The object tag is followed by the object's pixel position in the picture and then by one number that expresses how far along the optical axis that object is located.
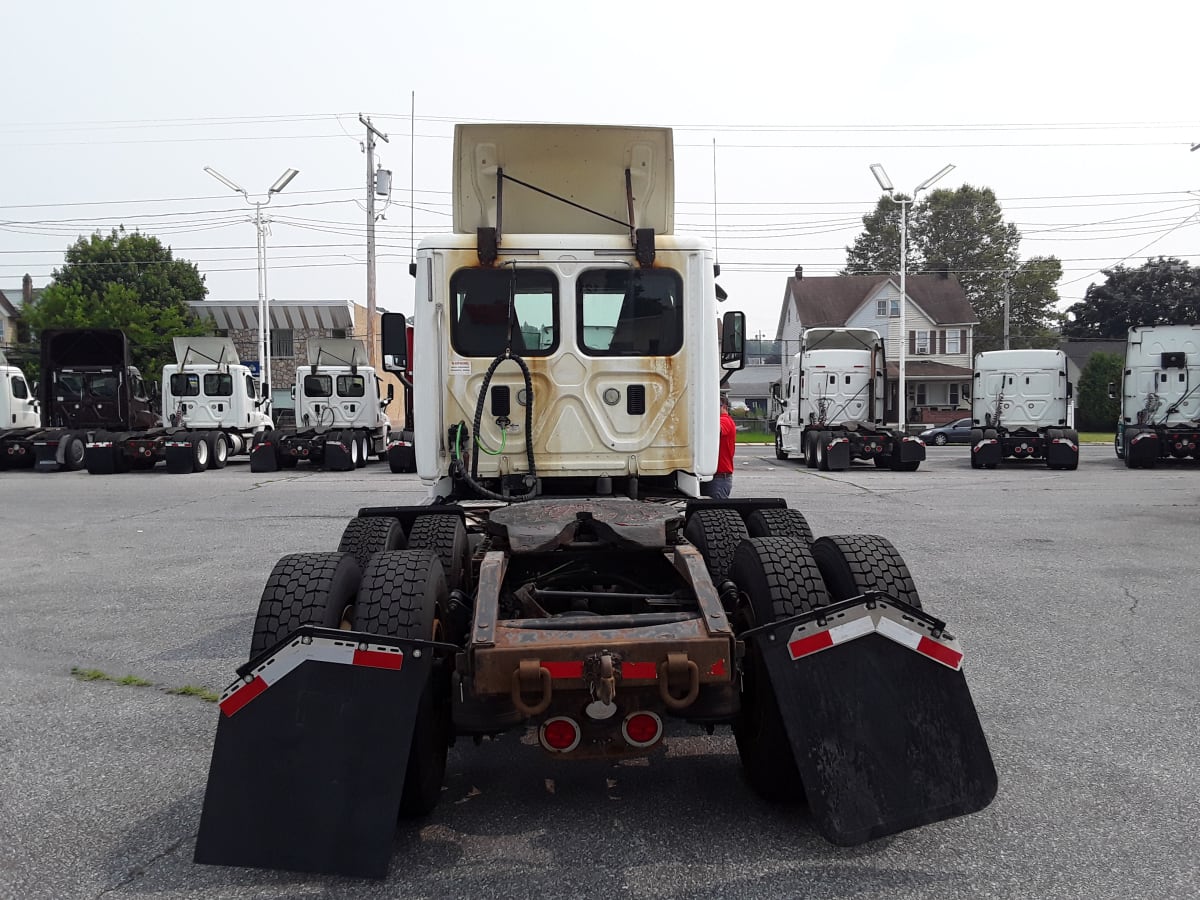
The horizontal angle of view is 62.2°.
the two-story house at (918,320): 59.94
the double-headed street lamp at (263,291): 39.61
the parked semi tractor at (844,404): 24.36
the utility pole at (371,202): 33.81
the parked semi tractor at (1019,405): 25.23
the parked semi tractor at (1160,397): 24.89
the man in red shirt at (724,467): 9.59
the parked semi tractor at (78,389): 26.22
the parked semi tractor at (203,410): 25.39
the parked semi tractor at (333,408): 25.44
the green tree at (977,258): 75.25
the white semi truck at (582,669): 3.43
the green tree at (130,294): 50.50
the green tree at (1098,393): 49.31
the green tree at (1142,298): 70.75
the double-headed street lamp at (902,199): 35.55
